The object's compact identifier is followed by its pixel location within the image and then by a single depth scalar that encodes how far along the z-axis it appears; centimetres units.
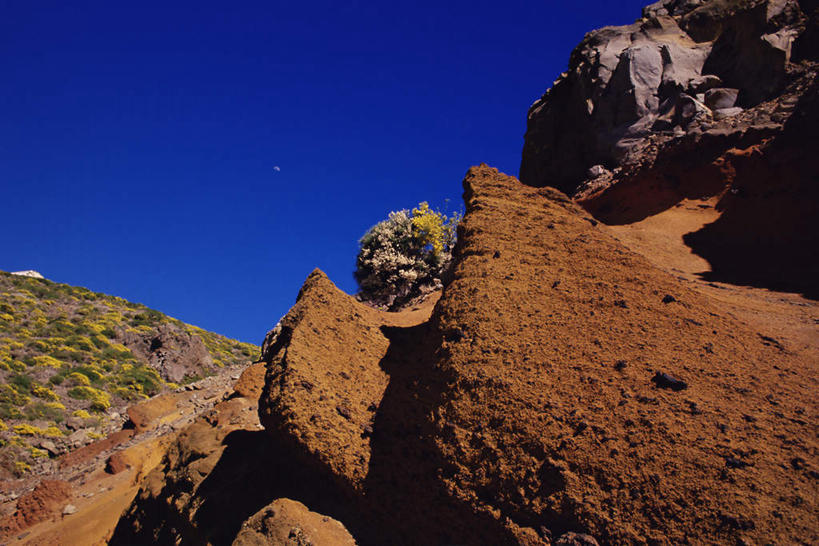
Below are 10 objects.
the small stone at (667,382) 382
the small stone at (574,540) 302
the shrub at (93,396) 2288
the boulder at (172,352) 2819
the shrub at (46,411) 2044
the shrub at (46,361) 2392
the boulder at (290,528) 396
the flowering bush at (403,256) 2023
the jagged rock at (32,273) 4079
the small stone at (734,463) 310
